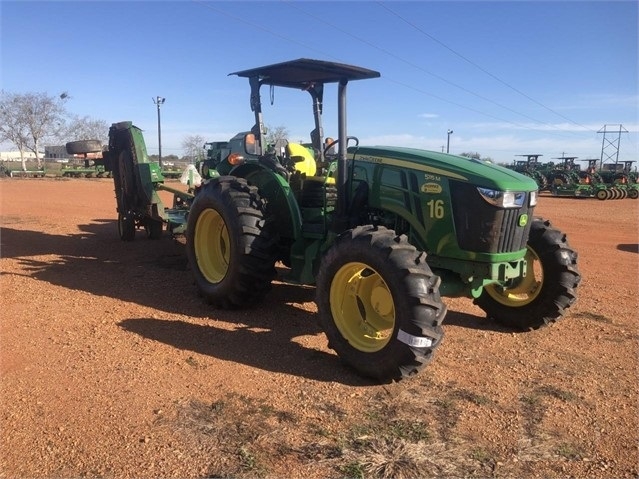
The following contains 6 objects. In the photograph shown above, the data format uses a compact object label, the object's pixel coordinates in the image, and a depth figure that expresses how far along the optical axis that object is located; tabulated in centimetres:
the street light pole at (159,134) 4314
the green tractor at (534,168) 3056
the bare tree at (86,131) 6369
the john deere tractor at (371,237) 400
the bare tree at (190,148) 7808
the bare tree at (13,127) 5312
